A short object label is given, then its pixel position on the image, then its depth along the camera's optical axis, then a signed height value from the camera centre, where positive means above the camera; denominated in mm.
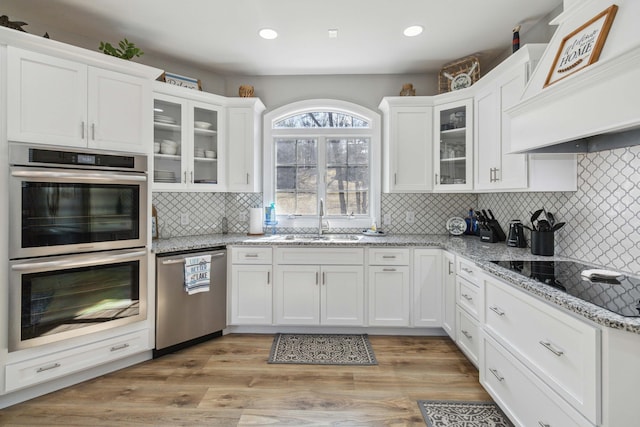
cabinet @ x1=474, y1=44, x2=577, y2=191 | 2133 +547
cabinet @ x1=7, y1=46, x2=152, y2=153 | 1993 +763
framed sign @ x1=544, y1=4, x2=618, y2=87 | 1402 +825
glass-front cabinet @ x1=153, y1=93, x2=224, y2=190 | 2936 +678
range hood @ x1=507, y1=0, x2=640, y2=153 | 1229 +558
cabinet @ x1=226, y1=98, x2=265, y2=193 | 3309 +724
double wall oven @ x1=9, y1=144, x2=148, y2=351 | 1979 -216
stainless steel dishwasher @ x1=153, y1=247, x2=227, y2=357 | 2592 -827
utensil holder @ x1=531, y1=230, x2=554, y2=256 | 2197 -201
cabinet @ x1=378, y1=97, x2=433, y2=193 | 3188 +725
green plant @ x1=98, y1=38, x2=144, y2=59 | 2439 +1289
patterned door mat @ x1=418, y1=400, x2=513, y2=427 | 1837 -1236
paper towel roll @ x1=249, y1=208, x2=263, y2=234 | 3416 -91
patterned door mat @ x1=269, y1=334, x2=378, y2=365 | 2561 -1207
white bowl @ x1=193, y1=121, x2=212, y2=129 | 3137 +898
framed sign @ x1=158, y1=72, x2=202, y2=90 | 2979 +1301
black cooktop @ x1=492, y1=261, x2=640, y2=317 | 1229 -335
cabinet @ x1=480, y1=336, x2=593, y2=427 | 1340 -907
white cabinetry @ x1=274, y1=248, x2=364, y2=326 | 2977 -708
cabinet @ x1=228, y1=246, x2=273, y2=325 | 3006 -713
